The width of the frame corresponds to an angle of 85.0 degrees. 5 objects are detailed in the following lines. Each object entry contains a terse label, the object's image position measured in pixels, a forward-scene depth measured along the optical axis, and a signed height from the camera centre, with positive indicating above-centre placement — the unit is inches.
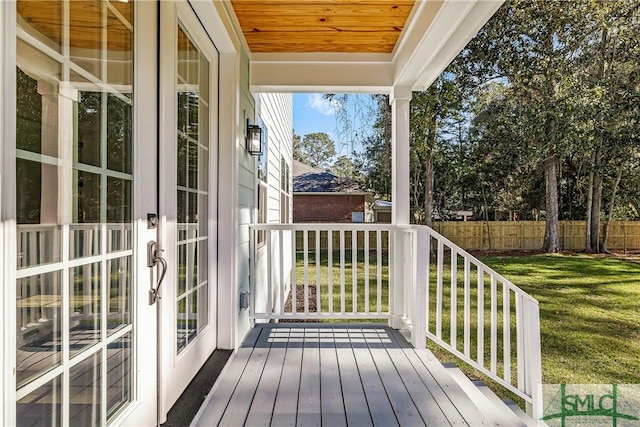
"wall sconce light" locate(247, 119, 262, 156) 126.8 +28.6
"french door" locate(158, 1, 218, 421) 67.2 +5.2
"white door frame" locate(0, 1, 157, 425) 59.0 +1.6
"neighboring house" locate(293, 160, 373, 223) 608.4 +25.5
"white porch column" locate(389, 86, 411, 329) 128.3 +11.5
